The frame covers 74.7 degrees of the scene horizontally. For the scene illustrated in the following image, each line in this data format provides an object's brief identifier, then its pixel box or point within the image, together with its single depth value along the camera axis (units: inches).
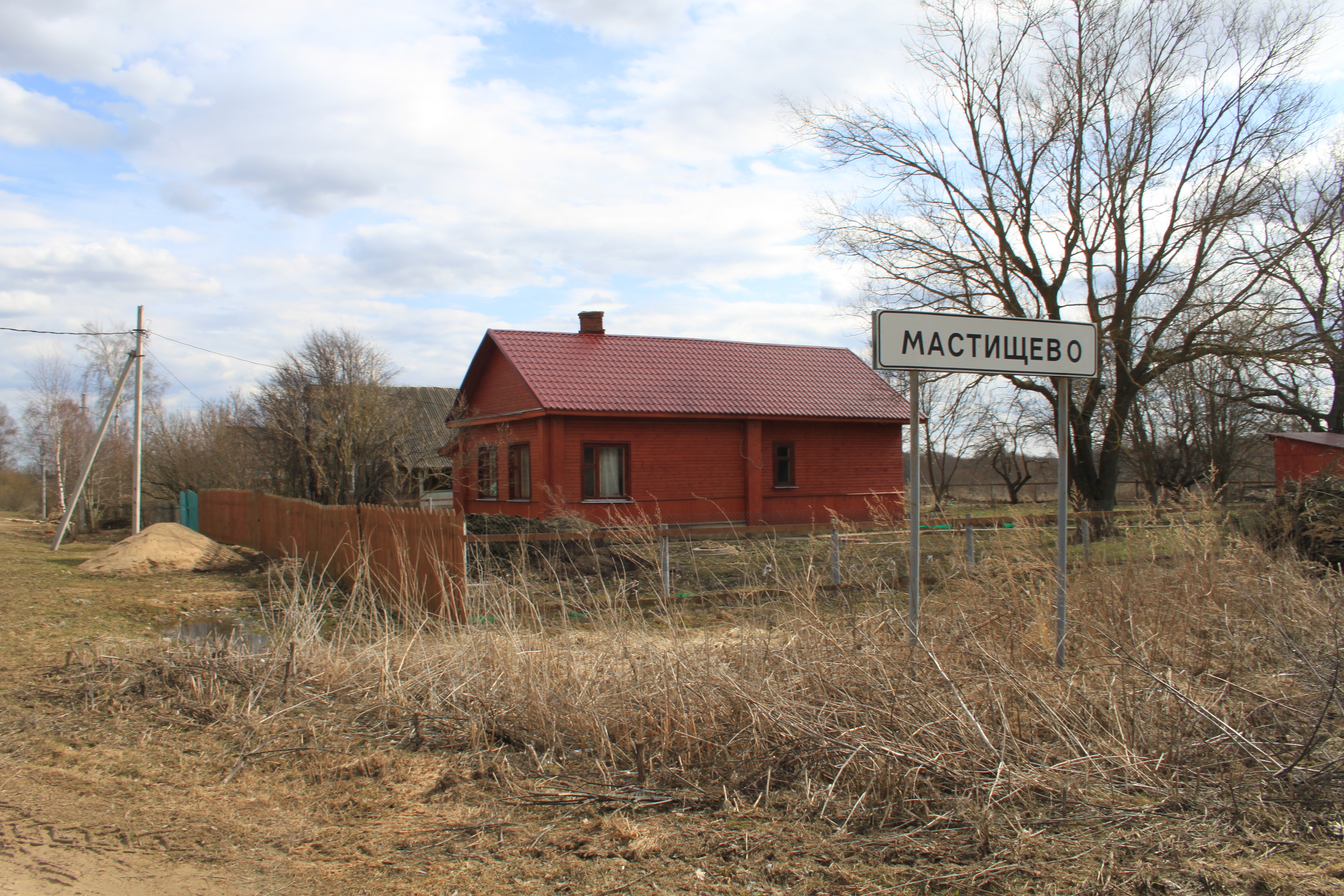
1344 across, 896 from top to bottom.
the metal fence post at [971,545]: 334.7
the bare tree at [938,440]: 1131.9
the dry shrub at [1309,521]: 332.8
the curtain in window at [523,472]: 827.4
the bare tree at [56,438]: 1779.0
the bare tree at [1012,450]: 1166.3
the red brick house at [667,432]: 796.6
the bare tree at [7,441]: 2805.1
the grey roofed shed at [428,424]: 1237.7
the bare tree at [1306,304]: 677.3
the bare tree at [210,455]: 1082.7
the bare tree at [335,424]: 879.7
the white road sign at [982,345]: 174.9
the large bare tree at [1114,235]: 710.5
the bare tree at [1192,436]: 1221.1
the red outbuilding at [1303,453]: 574.2
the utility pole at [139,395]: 900.0
